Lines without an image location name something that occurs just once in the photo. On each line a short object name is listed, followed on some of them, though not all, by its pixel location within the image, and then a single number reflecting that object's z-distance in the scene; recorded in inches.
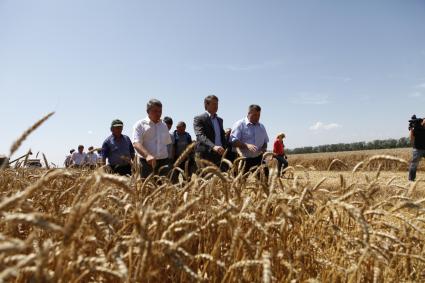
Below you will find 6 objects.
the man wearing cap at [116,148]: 246.5
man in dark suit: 220.1
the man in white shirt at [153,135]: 196.9
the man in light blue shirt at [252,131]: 243.4
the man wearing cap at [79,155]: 536.5
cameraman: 382.3
